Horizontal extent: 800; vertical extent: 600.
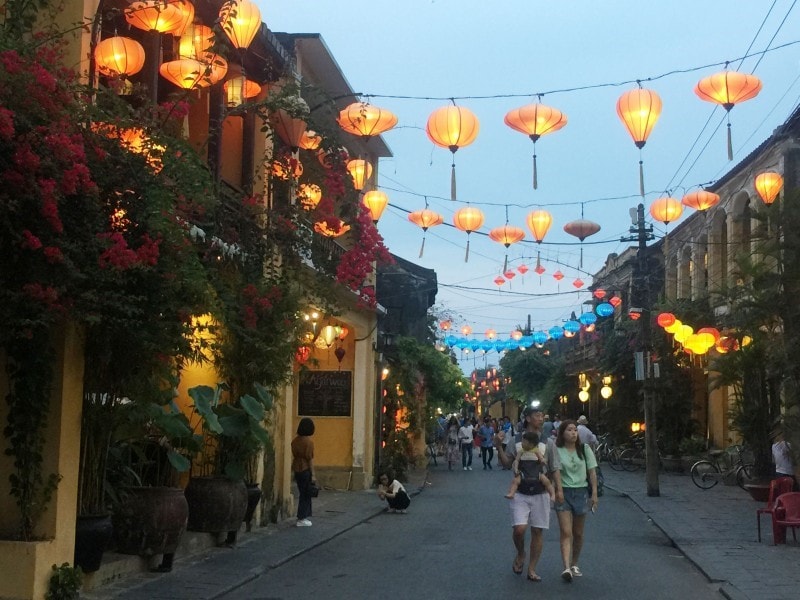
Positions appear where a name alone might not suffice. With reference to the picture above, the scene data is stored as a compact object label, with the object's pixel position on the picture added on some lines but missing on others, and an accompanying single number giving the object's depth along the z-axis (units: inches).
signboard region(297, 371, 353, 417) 913.5
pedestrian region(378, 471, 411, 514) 712.4
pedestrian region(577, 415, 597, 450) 841.7
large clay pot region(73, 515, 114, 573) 358.6
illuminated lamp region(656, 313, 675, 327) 970.1
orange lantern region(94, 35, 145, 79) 435.5
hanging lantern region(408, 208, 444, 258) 778.2
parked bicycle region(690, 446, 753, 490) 906.7
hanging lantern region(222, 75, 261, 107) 525.3
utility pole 847.1
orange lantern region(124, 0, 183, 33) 416.5
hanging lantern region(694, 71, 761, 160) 504.1
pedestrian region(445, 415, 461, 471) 1393.9
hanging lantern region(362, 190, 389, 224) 757.3
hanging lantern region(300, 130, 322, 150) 484.2
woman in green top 409.7
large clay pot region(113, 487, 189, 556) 400.2
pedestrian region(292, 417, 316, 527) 608.4
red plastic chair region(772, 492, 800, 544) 503.5
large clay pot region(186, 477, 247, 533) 476.4
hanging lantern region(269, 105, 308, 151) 501.7
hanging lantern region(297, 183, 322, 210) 500.4
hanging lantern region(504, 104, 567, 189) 527.2
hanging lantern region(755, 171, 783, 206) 738.8
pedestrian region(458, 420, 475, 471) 1326.3
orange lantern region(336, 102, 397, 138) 558.3
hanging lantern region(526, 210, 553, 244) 729.6
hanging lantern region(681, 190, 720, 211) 783.1
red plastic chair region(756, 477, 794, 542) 543.5
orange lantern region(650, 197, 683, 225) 780.6
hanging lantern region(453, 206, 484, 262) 730.2
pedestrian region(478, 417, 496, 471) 1375.5
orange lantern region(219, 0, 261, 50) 448.1
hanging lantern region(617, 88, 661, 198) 521.3
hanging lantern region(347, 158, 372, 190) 626.6
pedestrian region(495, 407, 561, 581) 411.2
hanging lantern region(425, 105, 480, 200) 540.1
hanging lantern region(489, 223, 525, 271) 777.6
